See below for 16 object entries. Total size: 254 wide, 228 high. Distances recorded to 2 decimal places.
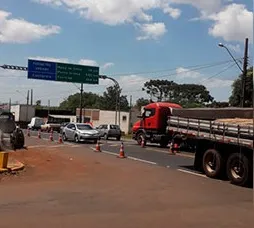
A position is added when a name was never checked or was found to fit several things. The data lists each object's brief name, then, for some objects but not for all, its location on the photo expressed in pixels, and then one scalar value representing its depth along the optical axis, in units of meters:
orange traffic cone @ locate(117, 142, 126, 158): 23.21
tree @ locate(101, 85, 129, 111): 141.75
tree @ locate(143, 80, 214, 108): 119.62
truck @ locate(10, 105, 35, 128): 79.06
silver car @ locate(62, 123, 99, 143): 36.09
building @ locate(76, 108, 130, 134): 71.00
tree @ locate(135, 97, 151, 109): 129.50
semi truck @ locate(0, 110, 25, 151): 26.63
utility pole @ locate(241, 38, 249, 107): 35.47
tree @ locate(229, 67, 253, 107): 51.54
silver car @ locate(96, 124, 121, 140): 46.94
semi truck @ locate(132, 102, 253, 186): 13.88
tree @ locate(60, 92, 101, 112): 157.00
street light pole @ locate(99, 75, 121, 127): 49.15
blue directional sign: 48.41
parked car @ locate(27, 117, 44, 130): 69.69
